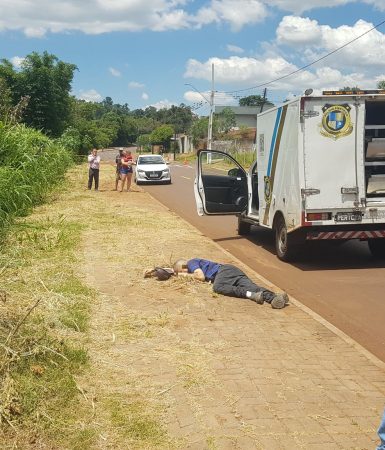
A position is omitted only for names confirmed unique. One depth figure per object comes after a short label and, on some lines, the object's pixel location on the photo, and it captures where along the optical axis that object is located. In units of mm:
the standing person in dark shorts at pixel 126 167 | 20516
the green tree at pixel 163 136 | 92812
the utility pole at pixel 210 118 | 49375
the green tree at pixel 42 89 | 32000
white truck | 8211
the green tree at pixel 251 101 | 116812
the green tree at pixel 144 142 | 104388
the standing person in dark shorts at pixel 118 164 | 20470
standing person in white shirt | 20336
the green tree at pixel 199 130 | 76562
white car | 27844
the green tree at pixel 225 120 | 71375
